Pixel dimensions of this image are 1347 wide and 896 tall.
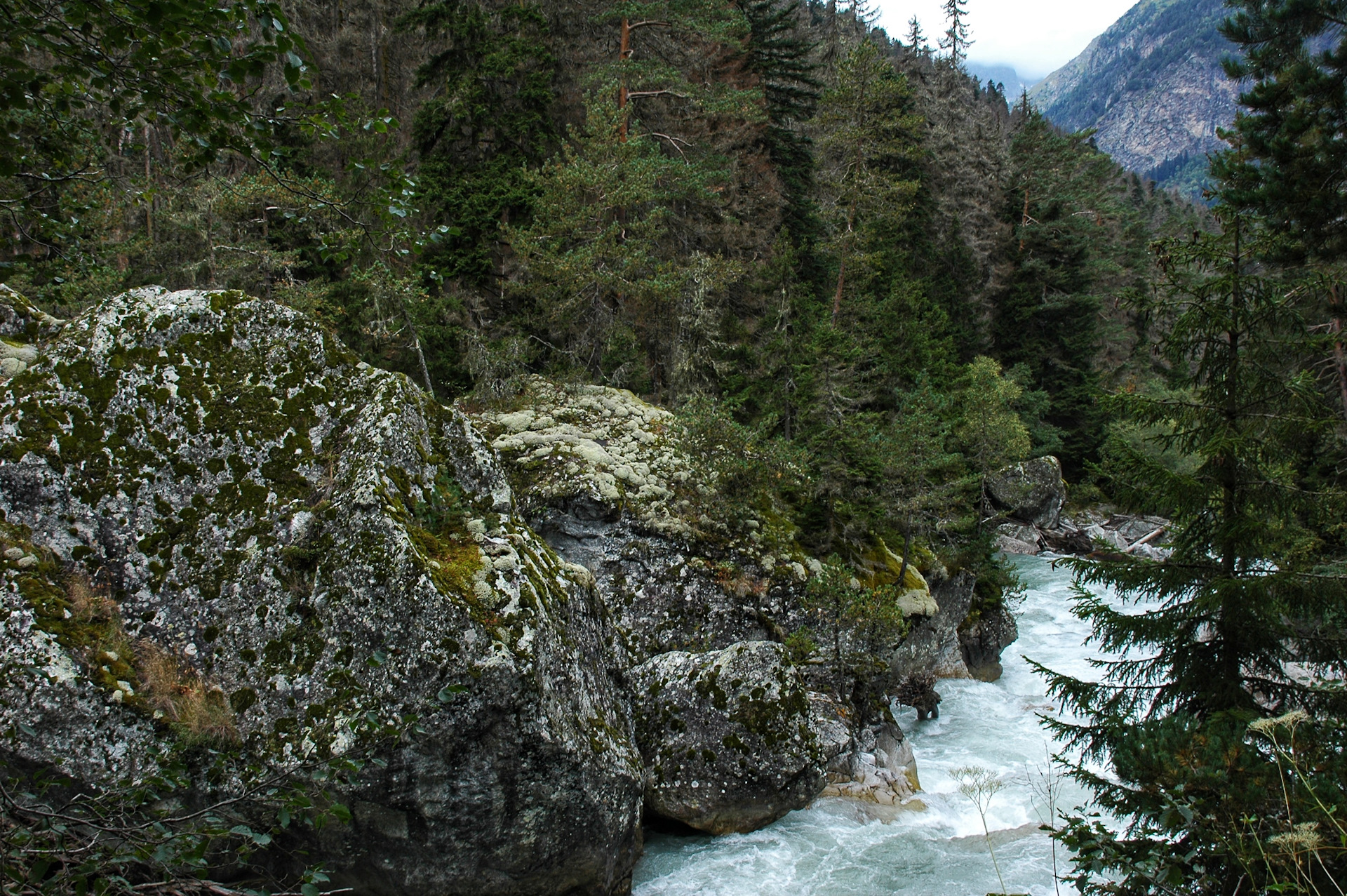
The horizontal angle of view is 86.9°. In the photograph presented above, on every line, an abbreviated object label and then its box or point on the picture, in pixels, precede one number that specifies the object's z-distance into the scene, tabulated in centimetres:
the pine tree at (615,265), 1541
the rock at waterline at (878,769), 1051
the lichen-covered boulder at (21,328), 718
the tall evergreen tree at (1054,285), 3625
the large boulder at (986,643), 1719
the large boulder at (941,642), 1460
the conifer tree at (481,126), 1730
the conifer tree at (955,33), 5988
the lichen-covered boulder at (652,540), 1155
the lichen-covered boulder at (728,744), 903
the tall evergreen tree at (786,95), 2500
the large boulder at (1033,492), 3085
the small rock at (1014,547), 2923
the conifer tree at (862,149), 2256
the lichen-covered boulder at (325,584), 614
